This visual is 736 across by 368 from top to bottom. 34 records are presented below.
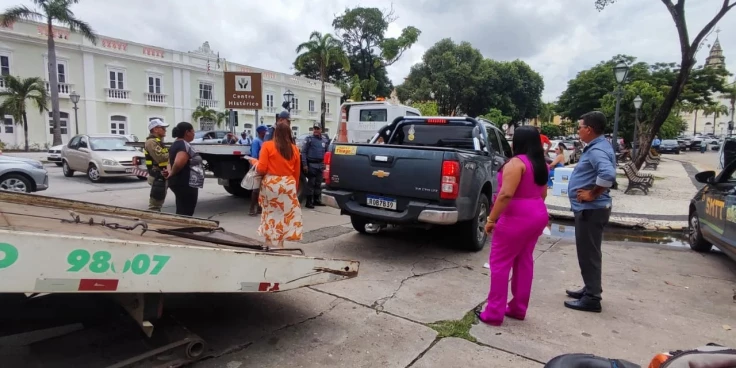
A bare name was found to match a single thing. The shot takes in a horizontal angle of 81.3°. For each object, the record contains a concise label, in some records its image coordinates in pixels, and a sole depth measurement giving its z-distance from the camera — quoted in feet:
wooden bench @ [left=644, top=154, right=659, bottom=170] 67.67
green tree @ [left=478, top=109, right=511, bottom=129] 124.36
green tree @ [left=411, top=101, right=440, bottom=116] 116.98
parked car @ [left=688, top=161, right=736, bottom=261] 15.75
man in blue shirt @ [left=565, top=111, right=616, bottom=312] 12.24
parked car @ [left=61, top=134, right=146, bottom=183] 39.60
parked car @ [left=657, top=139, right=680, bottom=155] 140.46
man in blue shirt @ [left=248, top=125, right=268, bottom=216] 25.40
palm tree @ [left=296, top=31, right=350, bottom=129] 96.43
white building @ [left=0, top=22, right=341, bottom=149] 82.12
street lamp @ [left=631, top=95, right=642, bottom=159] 64.08
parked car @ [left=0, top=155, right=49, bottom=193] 27.89
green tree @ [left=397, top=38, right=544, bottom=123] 131.13
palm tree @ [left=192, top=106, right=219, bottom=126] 105.40
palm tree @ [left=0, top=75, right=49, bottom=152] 75.77
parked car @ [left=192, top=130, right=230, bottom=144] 75.11
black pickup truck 16.10
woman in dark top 16.75
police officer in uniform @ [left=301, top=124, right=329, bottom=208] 28.27
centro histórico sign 45.52
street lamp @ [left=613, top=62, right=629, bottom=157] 42.75
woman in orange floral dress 15.60
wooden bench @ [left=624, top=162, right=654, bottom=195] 39.55
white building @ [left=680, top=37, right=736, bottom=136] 272.37
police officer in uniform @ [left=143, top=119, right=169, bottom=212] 17.84
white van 49.75
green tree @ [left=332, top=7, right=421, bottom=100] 120.98
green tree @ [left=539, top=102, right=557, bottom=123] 144.66
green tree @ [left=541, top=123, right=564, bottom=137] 185.57
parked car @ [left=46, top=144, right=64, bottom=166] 54.54
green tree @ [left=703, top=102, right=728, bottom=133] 235.87
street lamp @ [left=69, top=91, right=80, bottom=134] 77.05
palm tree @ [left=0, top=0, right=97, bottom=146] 71.97
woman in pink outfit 11.37
